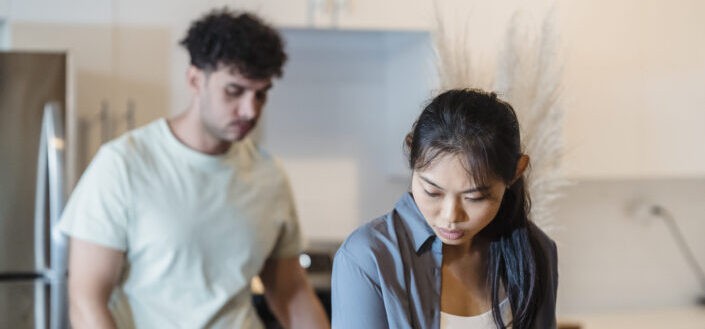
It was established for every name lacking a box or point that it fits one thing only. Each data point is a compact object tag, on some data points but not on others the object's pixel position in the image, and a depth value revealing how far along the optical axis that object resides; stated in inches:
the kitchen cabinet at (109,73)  111.7
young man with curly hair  70.6
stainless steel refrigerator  103.7
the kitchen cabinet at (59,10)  110.4
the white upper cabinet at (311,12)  113.2
